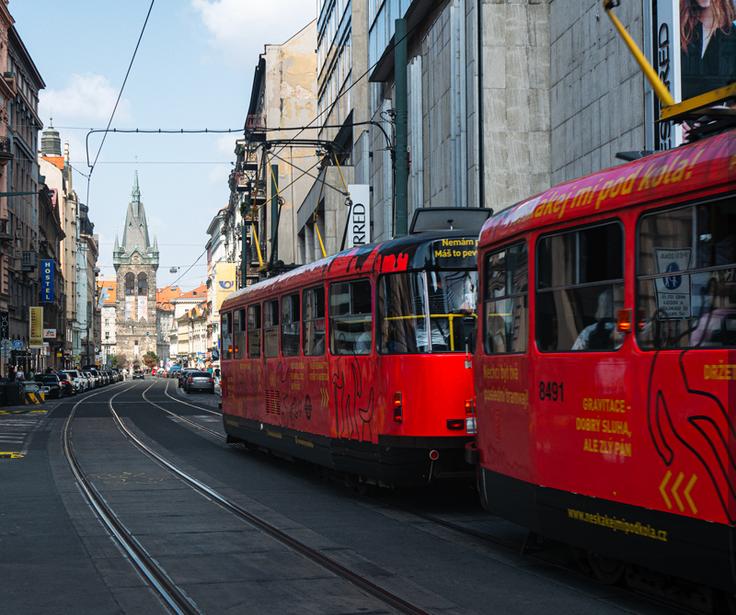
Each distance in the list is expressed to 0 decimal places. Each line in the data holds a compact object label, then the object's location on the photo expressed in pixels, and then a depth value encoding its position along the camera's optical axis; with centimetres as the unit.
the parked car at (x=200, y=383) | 6800
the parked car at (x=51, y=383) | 5781
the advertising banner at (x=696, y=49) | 1753
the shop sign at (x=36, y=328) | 7712
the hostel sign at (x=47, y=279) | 8294
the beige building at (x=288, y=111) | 7039
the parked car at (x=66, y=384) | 6174
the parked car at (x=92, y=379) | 8050
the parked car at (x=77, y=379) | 6706
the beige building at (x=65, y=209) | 11081
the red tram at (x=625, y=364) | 649
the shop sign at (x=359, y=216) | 3681
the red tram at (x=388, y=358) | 1217
